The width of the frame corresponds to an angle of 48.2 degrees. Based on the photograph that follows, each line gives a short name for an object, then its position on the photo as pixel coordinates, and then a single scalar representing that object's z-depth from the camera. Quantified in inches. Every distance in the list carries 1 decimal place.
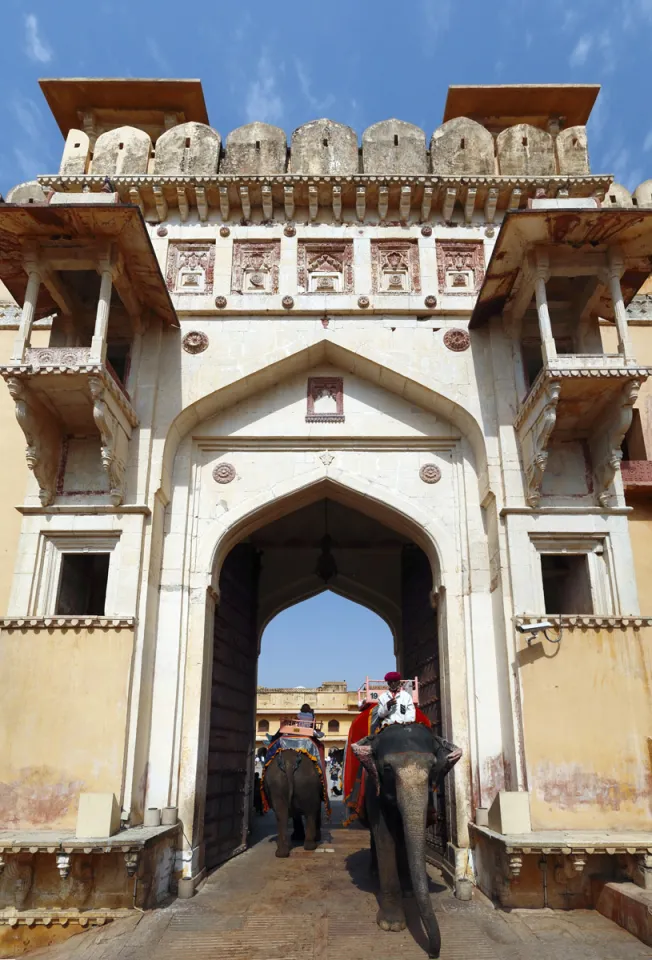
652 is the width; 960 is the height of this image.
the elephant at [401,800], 215.3
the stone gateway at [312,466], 283.0
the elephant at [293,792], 358.0
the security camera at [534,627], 292.2
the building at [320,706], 1192.2
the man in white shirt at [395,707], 262.7
